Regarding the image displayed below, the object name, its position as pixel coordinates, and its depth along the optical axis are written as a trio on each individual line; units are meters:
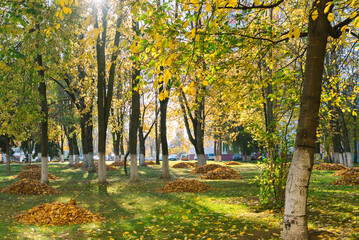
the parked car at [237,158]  52.75
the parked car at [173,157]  64.29
